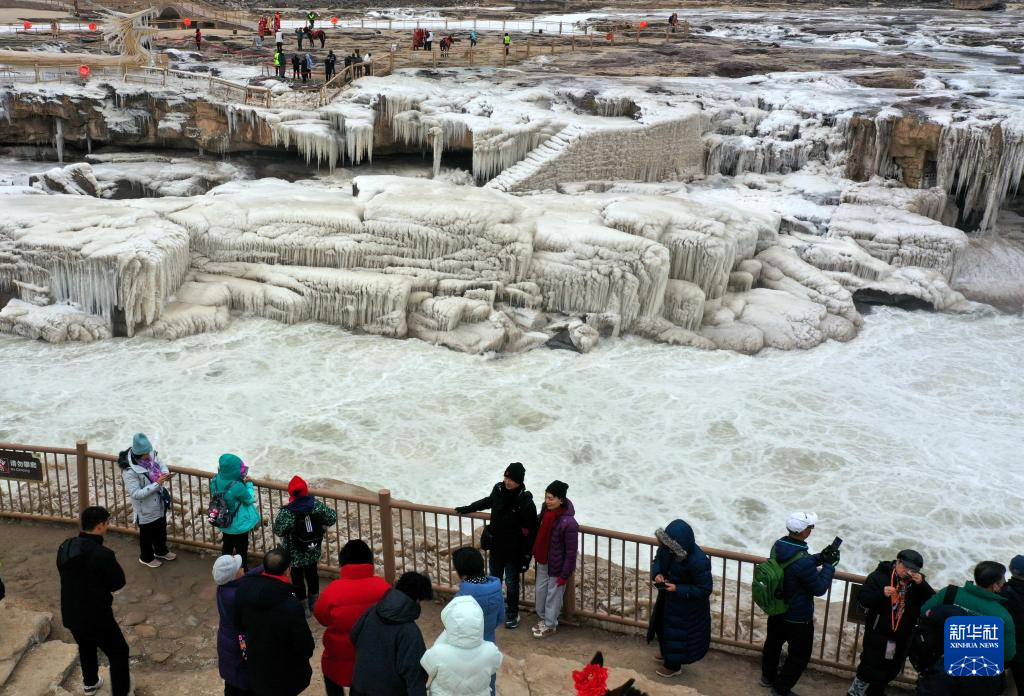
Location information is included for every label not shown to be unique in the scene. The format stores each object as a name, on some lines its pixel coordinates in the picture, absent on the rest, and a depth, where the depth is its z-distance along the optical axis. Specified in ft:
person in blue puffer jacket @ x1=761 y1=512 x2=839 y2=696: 19.66
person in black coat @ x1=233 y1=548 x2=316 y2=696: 16.70
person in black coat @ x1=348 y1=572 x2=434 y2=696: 15.56
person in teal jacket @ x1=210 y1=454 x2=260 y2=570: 23.15
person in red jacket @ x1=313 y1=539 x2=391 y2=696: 17.33
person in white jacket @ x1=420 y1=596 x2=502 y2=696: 15.46
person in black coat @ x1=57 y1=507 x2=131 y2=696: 18.70
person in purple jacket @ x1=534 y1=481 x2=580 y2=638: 21.94
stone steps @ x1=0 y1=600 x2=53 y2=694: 20.42
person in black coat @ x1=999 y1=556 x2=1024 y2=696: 18.68
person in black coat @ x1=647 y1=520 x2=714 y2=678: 19.85
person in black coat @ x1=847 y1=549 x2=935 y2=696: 19.13
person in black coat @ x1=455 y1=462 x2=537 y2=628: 22.17
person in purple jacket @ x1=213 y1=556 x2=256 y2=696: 17.34
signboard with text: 27.30
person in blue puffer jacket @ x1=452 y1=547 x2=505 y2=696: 17.84
